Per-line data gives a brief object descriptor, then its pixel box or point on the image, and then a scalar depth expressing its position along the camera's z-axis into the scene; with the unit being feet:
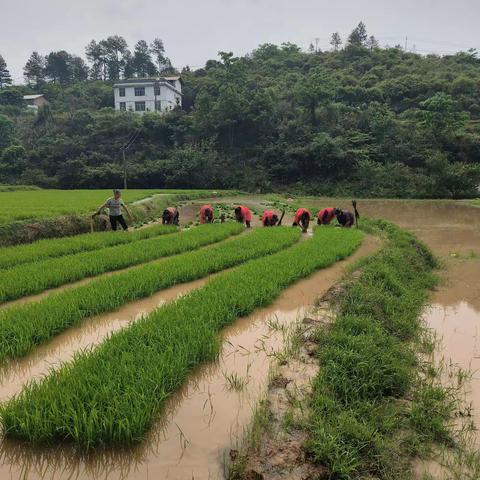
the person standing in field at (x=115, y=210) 38.00
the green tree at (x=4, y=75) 215.10
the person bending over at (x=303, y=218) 44.01
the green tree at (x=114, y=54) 218.18
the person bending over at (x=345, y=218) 45.55
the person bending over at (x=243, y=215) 47.99
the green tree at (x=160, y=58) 229.25
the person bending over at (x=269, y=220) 46.98
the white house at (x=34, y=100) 187.83
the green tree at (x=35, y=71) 217.15
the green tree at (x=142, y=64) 219.41
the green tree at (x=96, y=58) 216.74
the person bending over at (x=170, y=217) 47.02
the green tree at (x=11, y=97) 177.99
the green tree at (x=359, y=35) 228.92
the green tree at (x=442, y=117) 107.84
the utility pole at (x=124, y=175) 116.57
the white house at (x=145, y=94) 168.66
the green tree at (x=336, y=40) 242.58
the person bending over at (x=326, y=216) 46.65
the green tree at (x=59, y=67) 221.46
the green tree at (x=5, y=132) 144.25
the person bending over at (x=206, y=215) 48.24
